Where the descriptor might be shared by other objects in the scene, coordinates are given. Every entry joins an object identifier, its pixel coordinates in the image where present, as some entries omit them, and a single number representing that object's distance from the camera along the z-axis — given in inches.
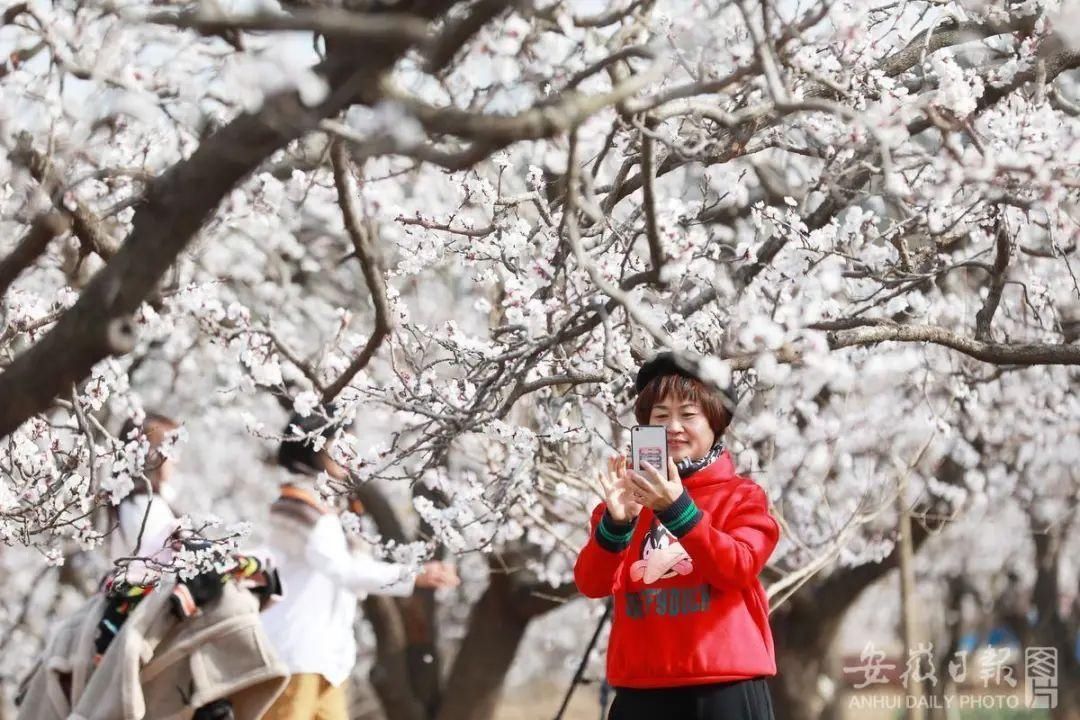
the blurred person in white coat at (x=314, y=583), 469.1
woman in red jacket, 295.6
